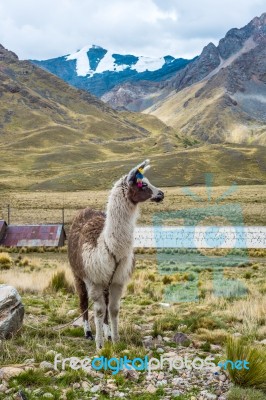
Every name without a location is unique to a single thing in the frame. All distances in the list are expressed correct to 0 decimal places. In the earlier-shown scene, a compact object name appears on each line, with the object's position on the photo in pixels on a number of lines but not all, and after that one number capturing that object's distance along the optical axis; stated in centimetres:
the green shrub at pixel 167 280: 1521
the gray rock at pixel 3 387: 533
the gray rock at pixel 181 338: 741
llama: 721
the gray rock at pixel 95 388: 543
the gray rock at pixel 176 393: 535
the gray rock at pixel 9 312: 712
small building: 2883
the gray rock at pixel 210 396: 522
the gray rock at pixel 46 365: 602
